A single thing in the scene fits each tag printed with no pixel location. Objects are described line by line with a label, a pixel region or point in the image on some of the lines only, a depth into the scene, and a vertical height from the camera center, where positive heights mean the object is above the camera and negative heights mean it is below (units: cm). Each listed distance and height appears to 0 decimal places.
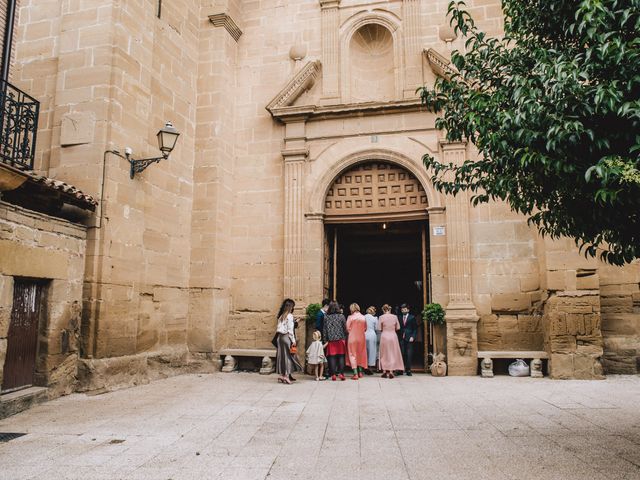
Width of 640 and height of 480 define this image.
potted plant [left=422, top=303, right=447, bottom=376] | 931 -37
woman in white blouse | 845 -66
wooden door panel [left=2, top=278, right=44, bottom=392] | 621 -38
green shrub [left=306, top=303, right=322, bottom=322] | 966 -9
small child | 884 -86
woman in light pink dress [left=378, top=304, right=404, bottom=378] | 924 -75
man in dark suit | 970 -54
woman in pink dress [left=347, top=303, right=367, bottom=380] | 934 -62
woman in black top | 897 -63
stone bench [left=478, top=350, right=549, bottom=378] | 884 -93
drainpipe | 844 +466
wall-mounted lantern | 818 +269
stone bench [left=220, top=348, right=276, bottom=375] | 971 -99
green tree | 346 +145
